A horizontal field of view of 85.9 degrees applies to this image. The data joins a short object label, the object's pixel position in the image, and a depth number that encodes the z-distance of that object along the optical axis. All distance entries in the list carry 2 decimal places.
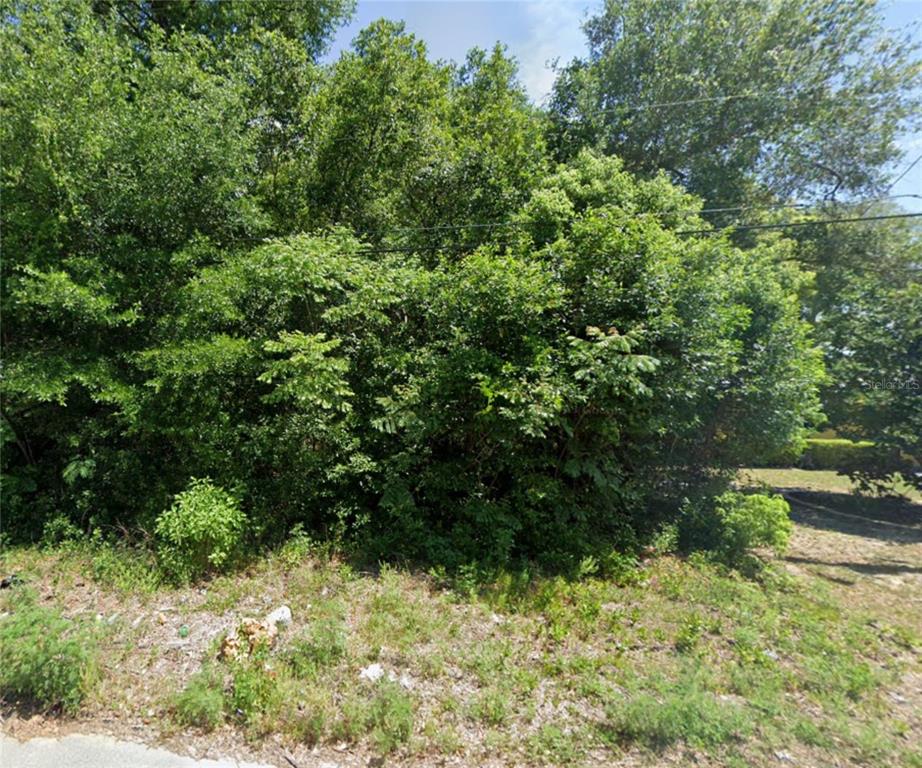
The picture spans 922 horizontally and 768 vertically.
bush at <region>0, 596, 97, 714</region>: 2.71
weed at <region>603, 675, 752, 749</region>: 2.63
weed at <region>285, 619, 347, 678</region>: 3.07
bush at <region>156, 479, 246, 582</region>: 4.07
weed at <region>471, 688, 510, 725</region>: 2.77
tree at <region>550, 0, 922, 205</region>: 9.31
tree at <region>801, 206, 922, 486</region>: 7.98
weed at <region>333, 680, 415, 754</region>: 2.59
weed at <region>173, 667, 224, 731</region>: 2.65
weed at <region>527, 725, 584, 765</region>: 2.53
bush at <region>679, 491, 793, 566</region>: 5.20
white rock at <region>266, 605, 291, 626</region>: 3.51
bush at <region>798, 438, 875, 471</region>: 10.05
